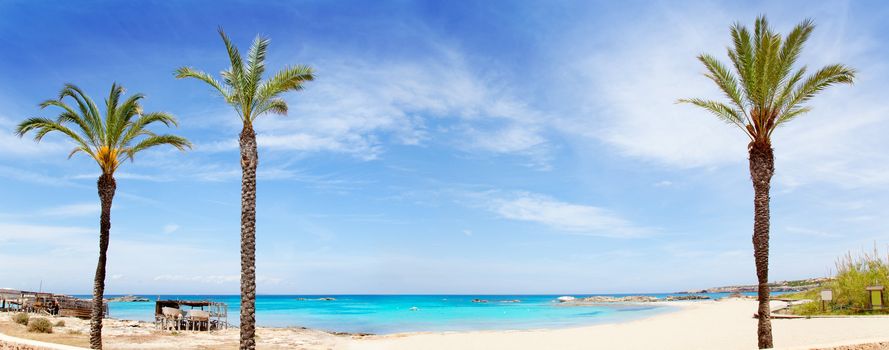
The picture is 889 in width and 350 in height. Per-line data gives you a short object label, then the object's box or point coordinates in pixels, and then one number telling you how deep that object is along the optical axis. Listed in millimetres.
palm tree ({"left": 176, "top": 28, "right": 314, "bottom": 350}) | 15516
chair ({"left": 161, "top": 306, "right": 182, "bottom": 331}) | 38281
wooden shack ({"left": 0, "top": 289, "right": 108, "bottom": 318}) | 50125
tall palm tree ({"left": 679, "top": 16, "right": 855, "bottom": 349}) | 17000
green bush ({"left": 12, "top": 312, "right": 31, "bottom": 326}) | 34375
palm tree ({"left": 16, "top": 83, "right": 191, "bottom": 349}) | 20344
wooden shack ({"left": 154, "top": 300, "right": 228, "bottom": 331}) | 40656
